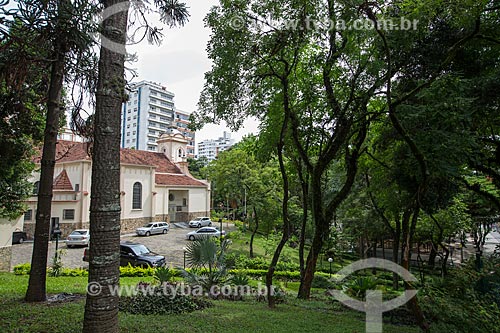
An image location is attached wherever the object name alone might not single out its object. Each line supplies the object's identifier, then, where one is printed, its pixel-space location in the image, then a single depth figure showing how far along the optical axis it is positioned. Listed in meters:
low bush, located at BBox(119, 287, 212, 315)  5.94
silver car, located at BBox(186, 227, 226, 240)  24.31
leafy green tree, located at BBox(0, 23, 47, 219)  5.08
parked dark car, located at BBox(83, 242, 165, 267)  14.88
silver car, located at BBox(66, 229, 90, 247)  20.53
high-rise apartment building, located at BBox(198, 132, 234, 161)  119.94
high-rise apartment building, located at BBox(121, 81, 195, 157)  66.56
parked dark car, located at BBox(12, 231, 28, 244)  21.01
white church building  24.02
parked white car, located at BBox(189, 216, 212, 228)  31.09
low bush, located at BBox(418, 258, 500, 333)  3.95
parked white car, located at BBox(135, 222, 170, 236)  25.47
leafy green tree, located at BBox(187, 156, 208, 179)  50.41
